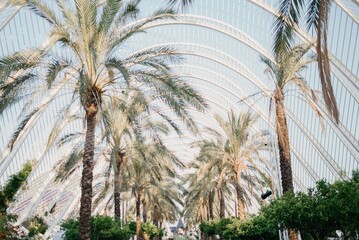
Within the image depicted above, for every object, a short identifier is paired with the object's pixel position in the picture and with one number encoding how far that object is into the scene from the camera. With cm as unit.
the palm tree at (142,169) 2399
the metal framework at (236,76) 2212
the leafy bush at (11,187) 2233
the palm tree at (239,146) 2641
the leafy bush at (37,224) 3453
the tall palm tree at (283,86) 1661
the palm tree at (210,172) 2988
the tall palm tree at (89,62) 1366
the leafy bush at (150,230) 3475
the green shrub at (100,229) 2002
